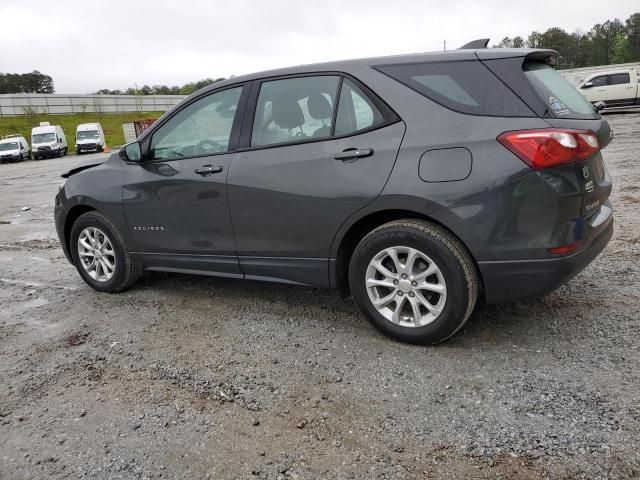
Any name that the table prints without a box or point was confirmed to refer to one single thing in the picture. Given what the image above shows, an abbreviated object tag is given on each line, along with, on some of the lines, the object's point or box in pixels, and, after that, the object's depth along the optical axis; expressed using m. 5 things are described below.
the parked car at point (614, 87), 24.50
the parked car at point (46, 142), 34.44
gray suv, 3.03
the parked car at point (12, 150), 33.16
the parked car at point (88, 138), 37.34
